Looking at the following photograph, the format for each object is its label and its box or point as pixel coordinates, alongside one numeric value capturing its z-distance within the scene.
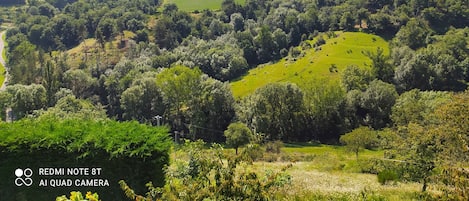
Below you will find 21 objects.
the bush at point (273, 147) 51.25
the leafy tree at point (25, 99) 70.75
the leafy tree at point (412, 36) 105.81
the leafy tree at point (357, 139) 47.19
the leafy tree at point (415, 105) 56.42
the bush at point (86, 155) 14.05
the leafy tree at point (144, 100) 77.25
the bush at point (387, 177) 24.07
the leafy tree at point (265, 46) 120.62
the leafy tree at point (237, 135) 52.12
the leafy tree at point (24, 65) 94.33
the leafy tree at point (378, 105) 72.00
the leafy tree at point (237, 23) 148.70
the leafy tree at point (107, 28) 141.43
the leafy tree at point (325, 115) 73.00
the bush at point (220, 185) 7.74
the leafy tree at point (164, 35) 139.12
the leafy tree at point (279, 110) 71.94
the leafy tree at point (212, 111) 72.69
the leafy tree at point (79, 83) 90.31
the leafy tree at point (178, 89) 73.75
